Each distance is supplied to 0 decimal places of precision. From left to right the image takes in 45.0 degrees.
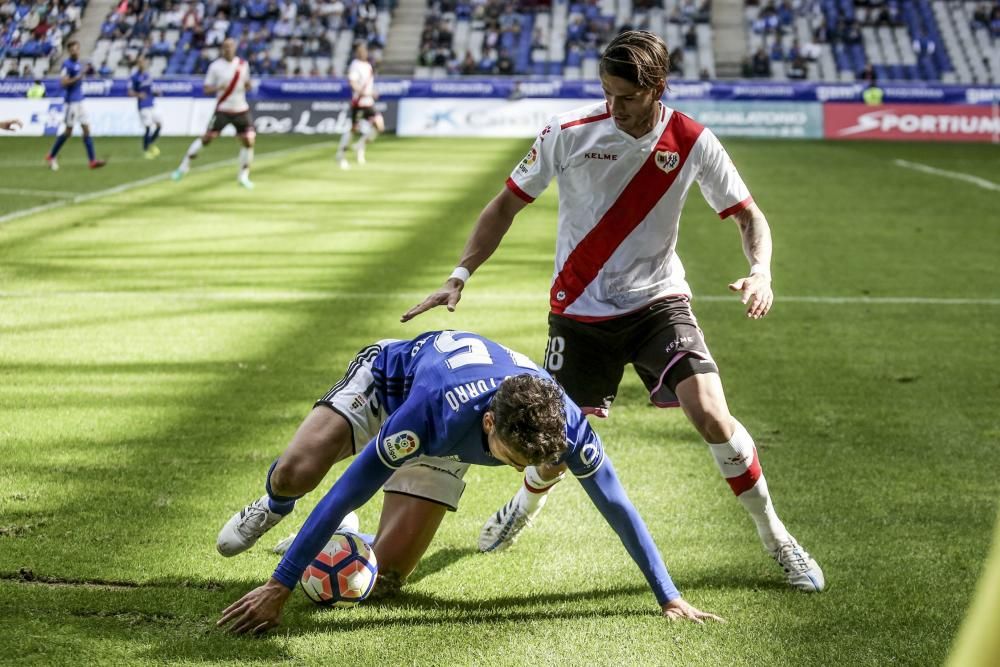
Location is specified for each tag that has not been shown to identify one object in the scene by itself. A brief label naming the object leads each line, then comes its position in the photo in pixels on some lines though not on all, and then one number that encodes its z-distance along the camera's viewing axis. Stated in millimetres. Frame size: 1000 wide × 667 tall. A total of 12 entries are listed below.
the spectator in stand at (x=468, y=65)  39625
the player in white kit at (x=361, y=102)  22719
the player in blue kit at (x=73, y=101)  20750
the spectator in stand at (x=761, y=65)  38625
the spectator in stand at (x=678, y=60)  39444
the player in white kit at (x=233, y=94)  19125
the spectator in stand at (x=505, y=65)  38844
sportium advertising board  30938
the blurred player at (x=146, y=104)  24734
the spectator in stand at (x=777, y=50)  41406
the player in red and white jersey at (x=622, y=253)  4770
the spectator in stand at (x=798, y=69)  38750
